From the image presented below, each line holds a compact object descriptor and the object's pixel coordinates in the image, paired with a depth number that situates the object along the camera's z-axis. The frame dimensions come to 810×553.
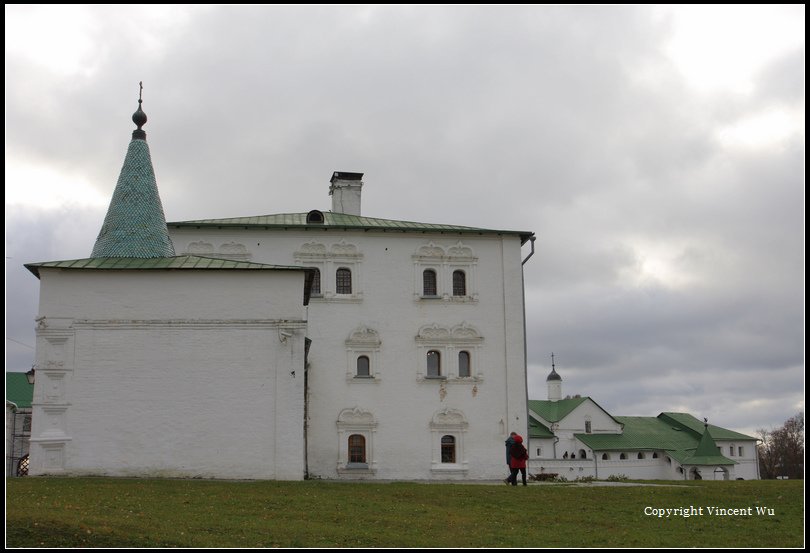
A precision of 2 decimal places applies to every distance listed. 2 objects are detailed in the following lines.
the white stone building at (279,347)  20.86
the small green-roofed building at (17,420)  39.84
